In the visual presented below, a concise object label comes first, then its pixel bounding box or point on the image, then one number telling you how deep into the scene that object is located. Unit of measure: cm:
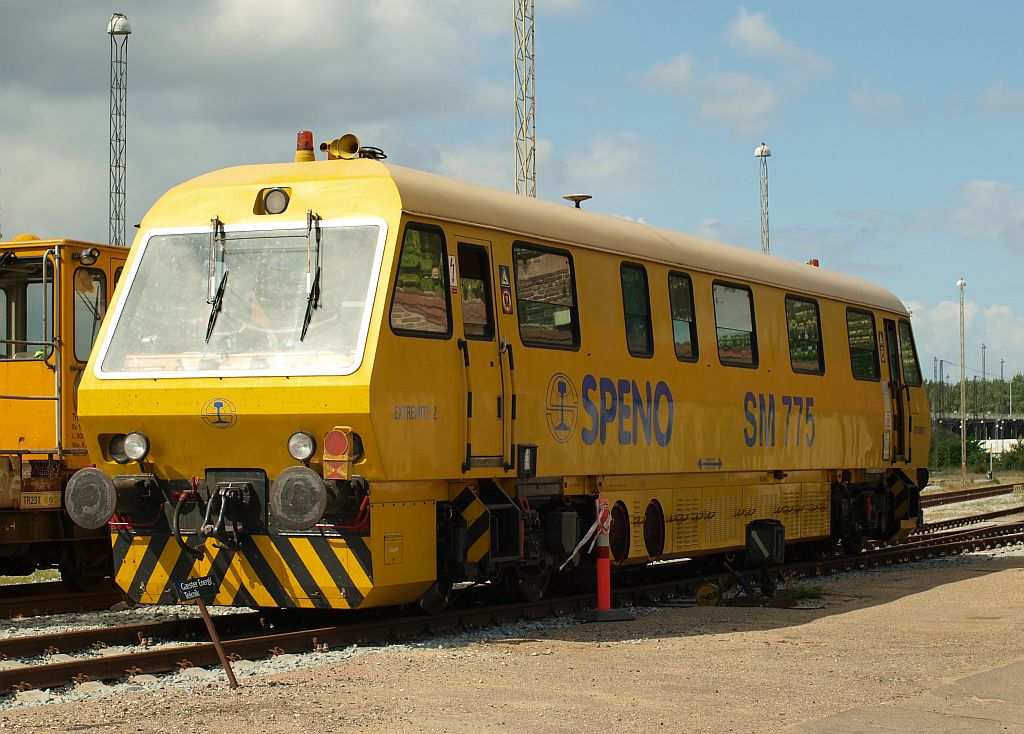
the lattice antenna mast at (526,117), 3716
